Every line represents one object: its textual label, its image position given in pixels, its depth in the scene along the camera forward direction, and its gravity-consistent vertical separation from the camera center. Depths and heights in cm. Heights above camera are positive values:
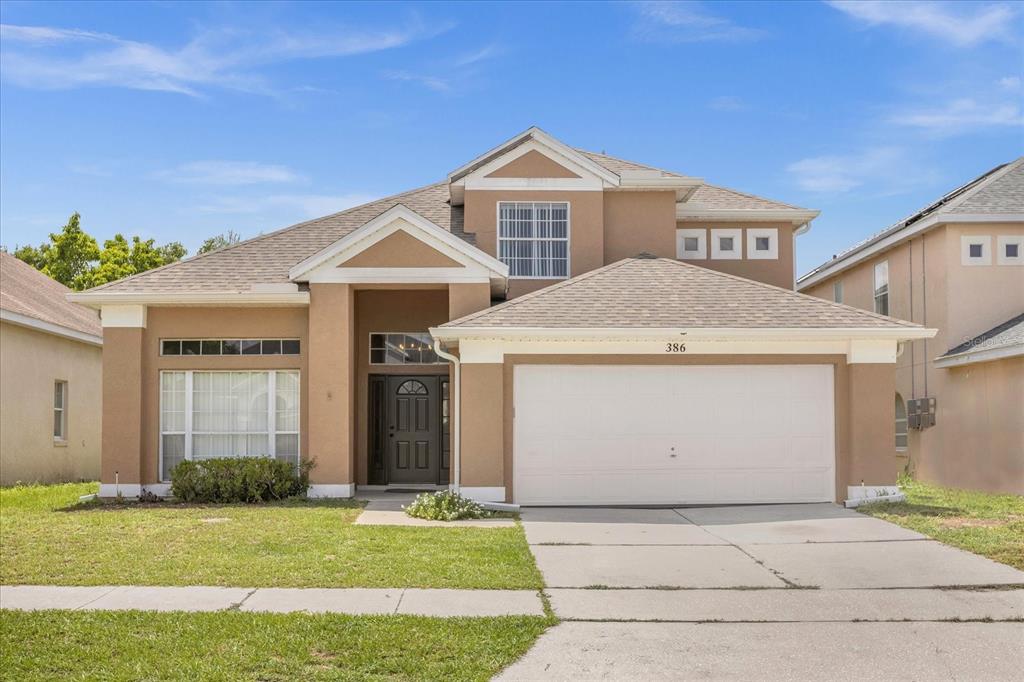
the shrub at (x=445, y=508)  1449 -194
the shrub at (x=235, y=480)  1638 -170
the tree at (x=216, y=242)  5747 +806
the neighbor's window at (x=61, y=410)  2473 -82
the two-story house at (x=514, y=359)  1595 +30
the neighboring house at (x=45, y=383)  2200 -13
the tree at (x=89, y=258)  4175 +513
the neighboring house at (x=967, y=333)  1878 +87
